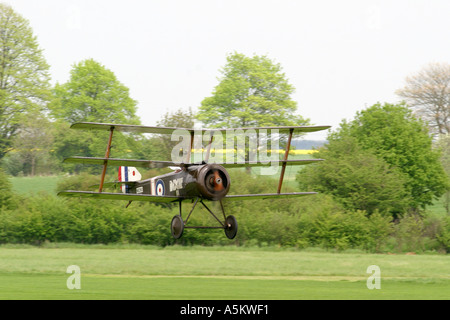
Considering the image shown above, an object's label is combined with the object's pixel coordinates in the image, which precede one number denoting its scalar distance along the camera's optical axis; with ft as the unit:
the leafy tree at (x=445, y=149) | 215.72
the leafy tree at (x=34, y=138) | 213.66
